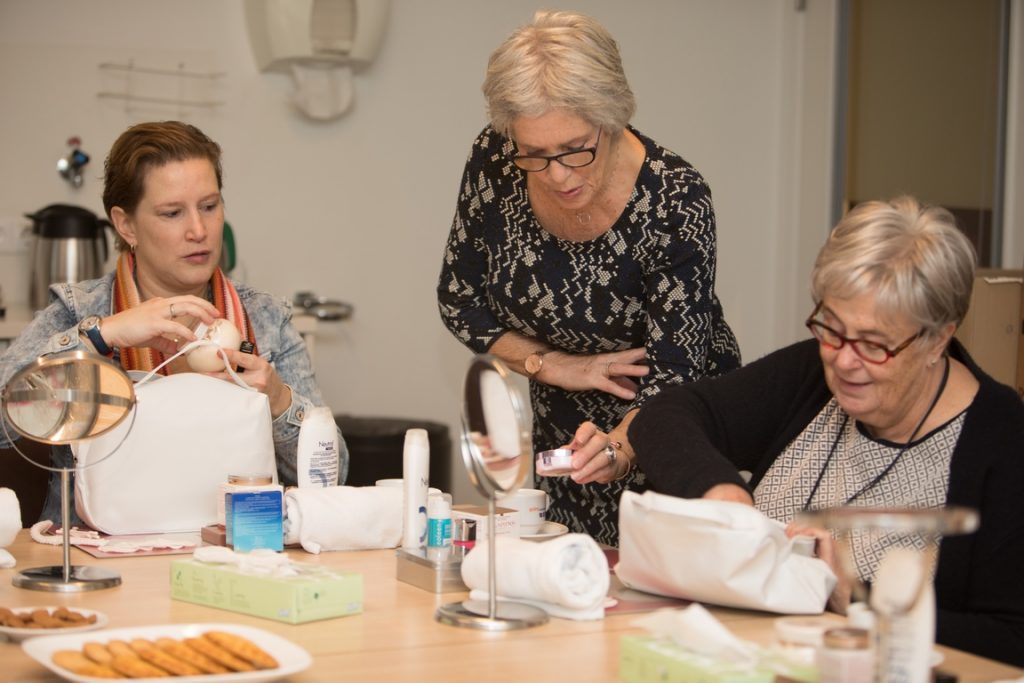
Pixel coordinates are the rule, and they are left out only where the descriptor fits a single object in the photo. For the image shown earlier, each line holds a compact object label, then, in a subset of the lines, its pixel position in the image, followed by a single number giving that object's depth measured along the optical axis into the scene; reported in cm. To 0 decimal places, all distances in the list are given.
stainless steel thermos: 380
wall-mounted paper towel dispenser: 407
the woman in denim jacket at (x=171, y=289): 224
